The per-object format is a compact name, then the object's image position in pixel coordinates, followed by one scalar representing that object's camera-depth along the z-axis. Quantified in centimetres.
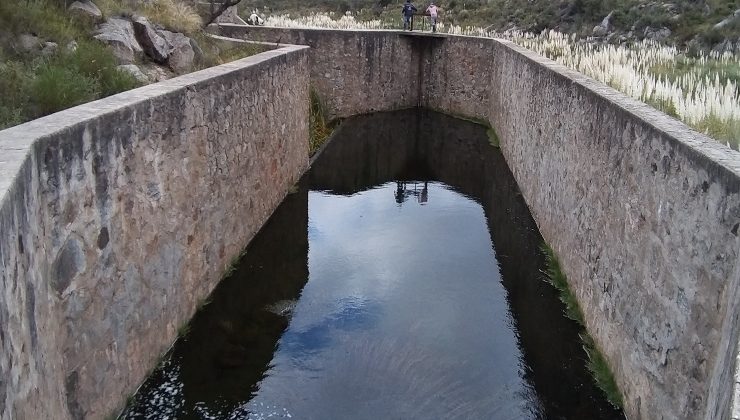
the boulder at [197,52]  975
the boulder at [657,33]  1802
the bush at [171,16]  998
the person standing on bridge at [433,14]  1983
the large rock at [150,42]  889
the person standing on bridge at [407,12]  1967
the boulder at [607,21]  2110
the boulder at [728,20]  1579
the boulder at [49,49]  695
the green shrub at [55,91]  568
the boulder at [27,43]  692
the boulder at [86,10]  818
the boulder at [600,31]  2073
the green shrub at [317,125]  1403
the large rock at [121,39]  799
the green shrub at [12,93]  515
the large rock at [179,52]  905
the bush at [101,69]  671
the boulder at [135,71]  726
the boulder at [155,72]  808
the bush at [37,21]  716
